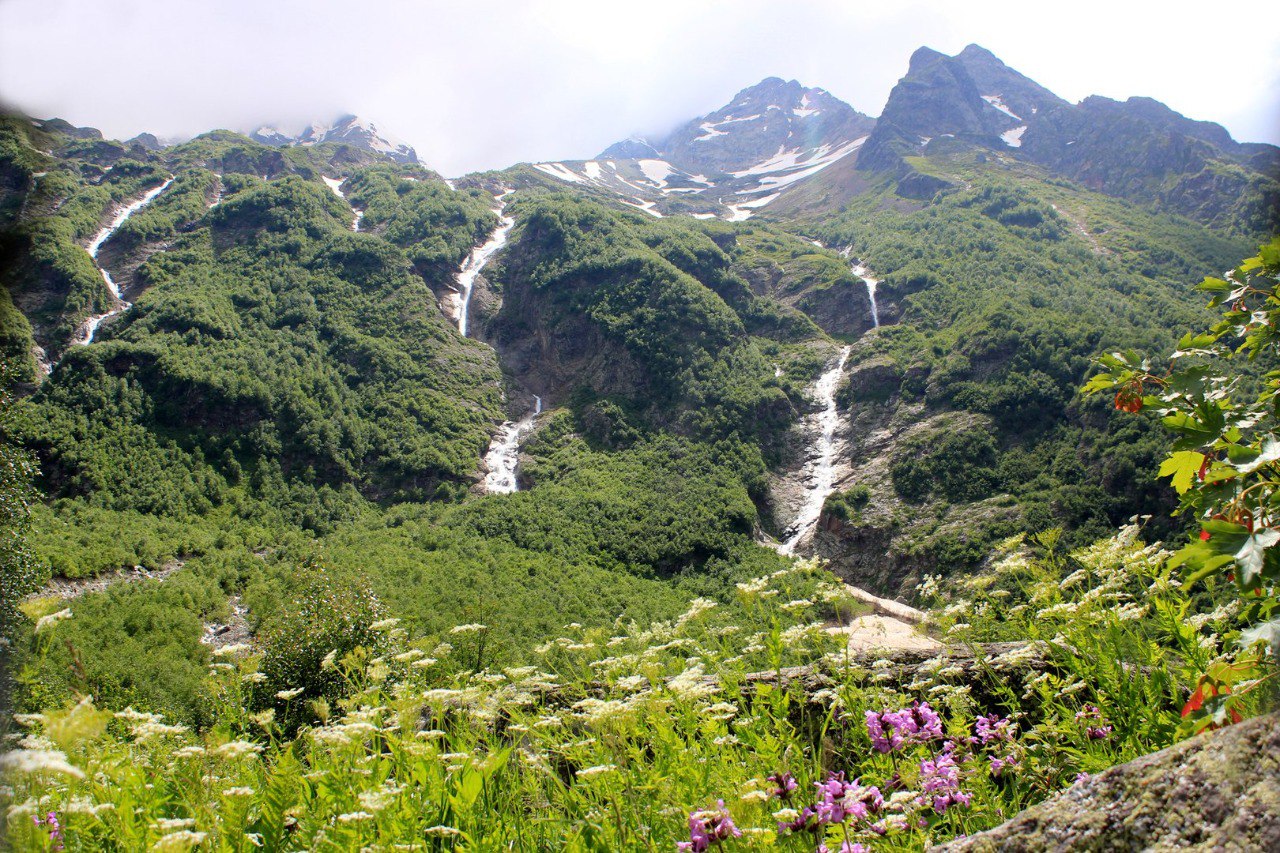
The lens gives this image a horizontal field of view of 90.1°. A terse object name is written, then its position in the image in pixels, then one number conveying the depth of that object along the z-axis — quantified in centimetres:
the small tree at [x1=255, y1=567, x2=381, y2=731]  1212
